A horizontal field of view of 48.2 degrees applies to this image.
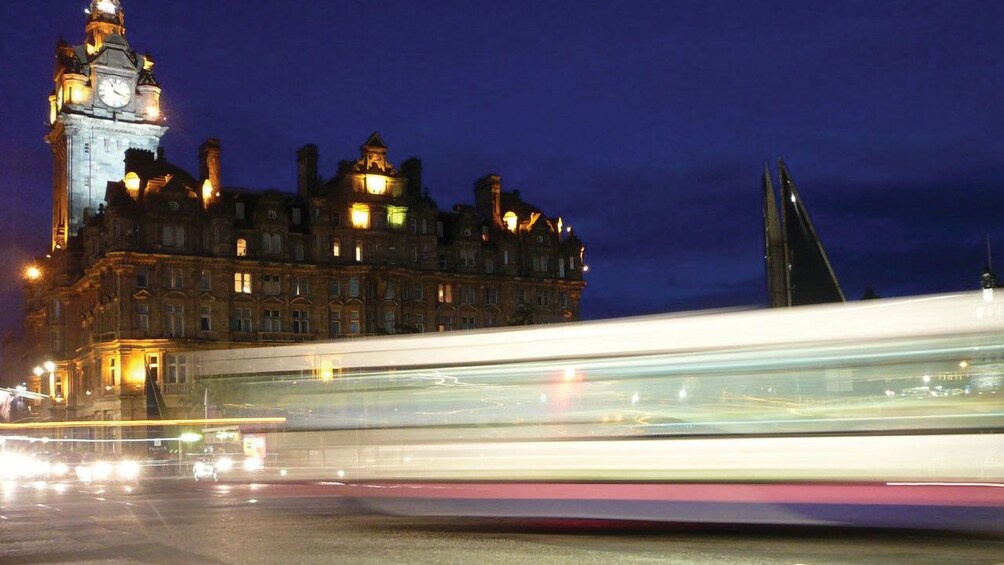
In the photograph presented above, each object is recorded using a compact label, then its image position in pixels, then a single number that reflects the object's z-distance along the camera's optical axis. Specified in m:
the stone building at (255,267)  73.62
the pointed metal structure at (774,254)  46.03
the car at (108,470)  46.81
